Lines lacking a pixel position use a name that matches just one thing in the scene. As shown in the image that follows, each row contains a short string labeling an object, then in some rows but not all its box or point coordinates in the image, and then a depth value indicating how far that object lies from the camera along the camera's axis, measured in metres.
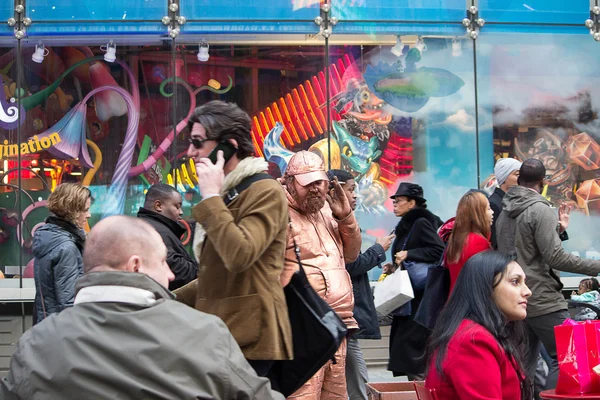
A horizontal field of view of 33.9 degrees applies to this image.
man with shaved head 2.77
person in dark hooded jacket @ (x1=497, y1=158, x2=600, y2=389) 6.89
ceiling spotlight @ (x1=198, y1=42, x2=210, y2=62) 11.05
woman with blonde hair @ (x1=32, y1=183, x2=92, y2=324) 6.85
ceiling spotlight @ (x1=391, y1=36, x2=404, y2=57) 11.26
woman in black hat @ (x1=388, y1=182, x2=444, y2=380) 8.15
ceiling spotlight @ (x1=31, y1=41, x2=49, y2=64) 10.92
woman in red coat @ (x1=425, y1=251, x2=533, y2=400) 4.37
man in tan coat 4.00
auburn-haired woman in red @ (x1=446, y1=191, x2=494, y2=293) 7.17
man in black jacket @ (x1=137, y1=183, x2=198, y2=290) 6.99
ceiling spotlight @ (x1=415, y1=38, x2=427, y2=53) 11.31
